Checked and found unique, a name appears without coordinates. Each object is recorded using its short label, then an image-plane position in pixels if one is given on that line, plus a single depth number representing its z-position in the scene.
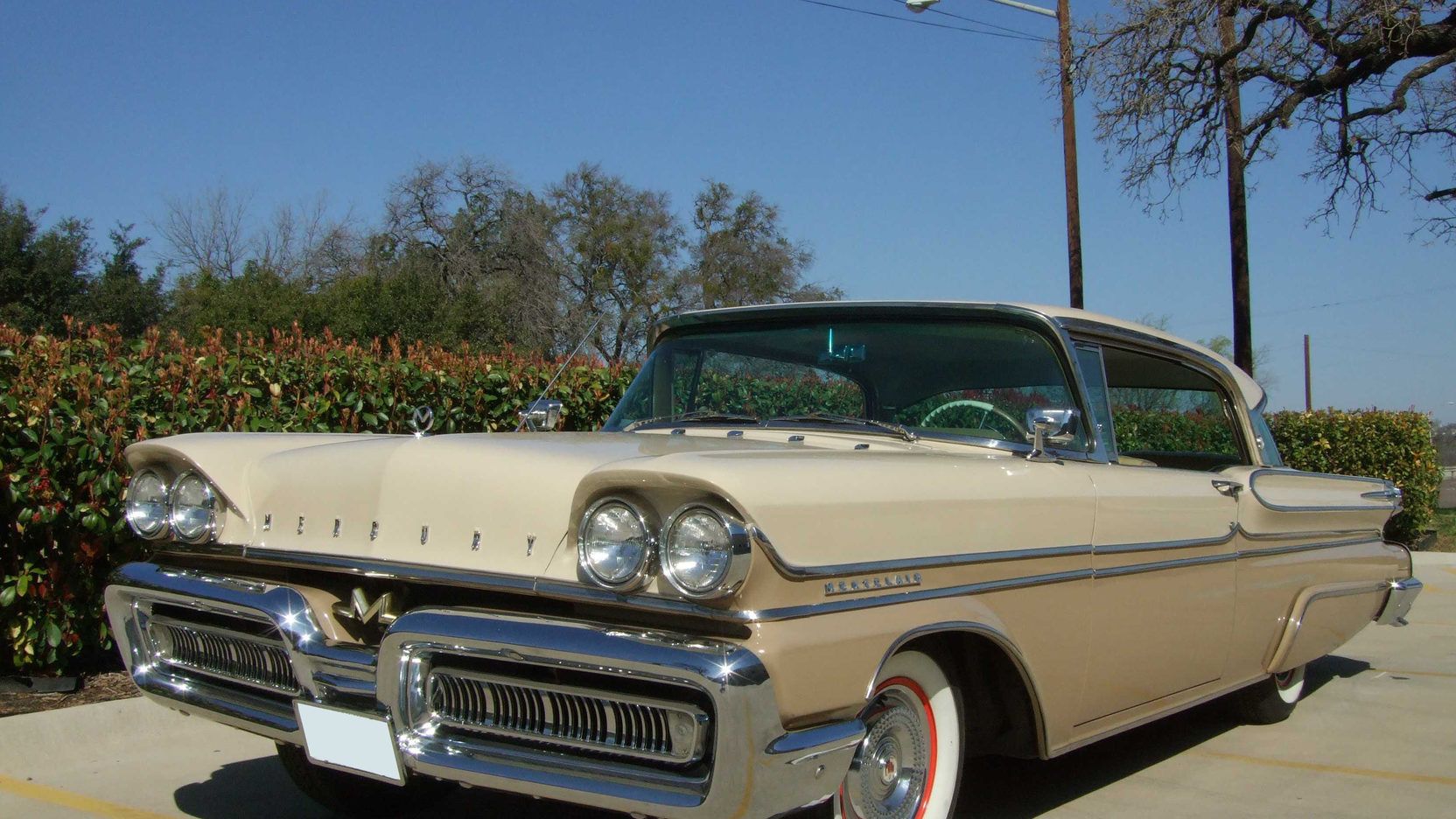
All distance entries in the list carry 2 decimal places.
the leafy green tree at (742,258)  32.88
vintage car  2.51
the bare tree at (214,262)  35.91
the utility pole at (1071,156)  15.41
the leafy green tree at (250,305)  26.33
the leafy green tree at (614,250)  33.47
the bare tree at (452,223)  36.06
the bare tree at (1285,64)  13.64
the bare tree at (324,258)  35.97
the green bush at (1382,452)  14.53
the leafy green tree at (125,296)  29.33
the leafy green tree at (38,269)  28.19
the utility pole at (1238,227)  14.70
